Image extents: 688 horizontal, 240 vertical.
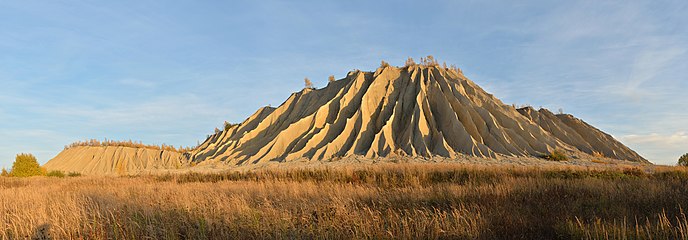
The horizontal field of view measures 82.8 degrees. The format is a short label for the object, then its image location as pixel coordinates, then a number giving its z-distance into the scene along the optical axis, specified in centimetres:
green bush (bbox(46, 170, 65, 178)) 3329
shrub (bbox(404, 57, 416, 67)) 5134
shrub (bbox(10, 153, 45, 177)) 3384
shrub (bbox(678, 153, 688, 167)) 3250
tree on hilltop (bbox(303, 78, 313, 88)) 5539
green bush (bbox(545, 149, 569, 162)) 3092
